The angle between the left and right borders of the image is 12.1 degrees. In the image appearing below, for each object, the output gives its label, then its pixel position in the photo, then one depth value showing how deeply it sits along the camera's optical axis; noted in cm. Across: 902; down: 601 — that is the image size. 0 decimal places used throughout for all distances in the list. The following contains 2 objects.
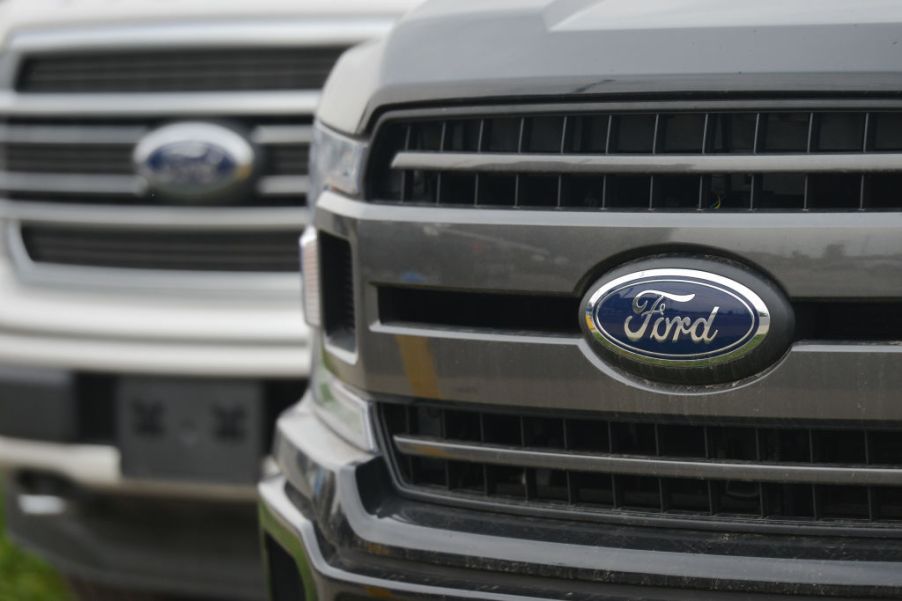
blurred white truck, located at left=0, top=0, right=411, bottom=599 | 748
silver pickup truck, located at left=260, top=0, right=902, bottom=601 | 635
